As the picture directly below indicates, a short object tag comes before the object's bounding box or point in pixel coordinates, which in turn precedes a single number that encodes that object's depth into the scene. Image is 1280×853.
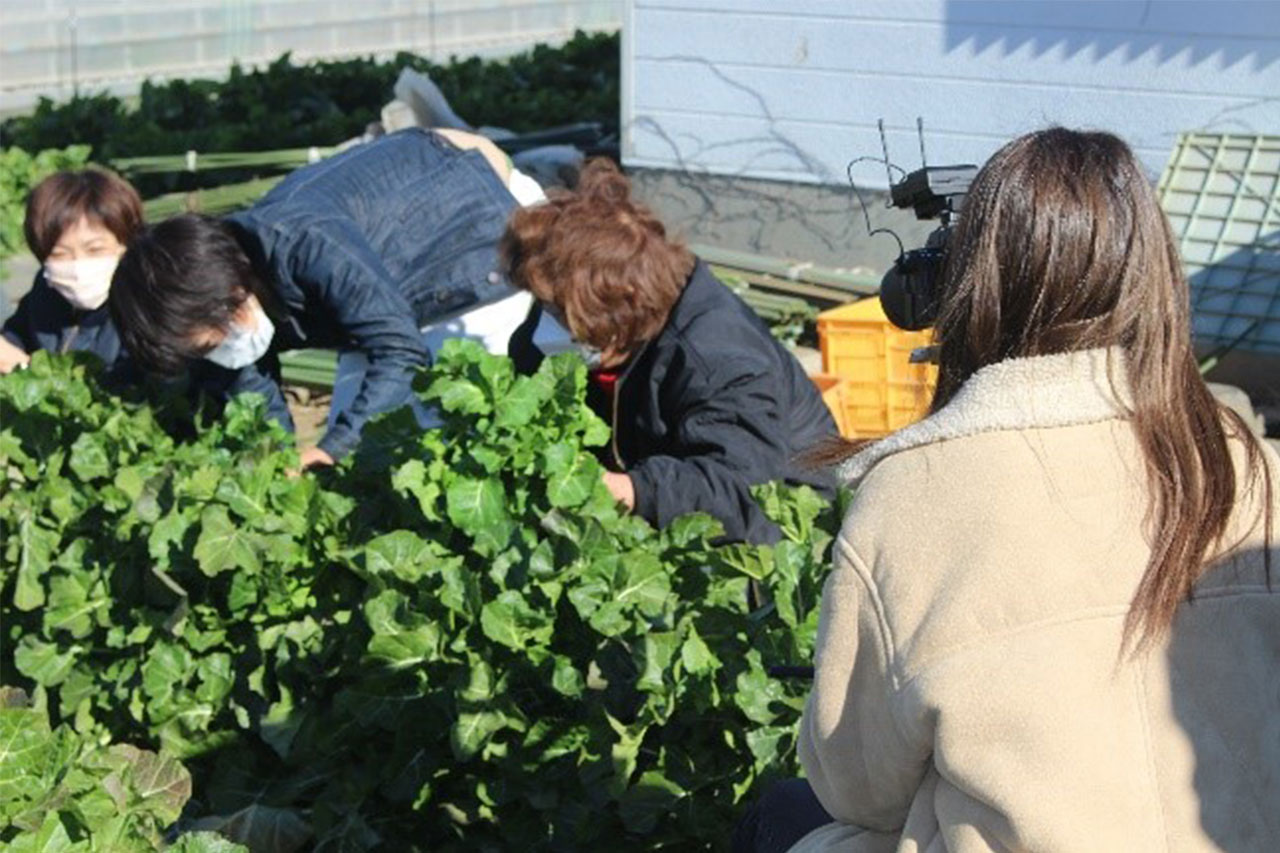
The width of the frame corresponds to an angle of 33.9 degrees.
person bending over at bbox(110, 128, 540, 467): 4.76
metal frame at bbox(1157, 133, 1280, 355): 7.58
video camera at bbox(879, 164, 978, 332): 2.53
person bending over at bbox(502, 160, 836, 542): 4.36
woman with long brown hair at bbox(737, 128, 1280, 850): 2.13
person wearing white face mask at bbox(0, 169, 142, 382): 5.52
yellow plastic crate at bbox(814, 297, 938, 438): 6.59
